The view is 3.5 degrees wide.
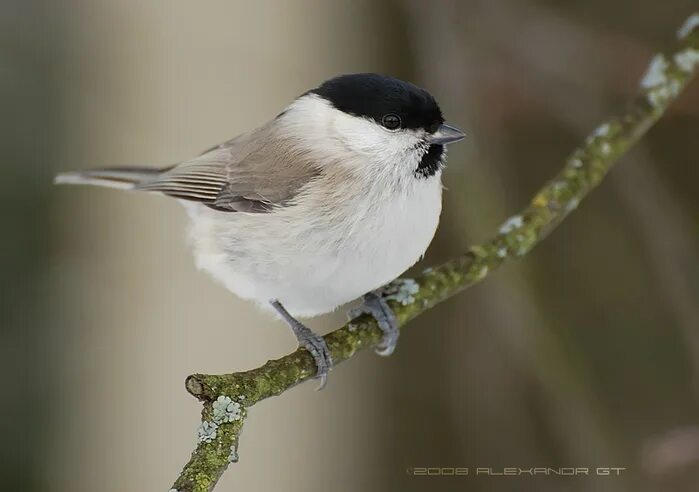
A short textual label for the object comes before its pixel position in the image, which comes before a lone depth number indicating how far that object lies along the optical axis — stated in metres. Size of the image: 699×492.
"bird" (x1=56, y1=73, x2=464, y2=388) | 3.02
